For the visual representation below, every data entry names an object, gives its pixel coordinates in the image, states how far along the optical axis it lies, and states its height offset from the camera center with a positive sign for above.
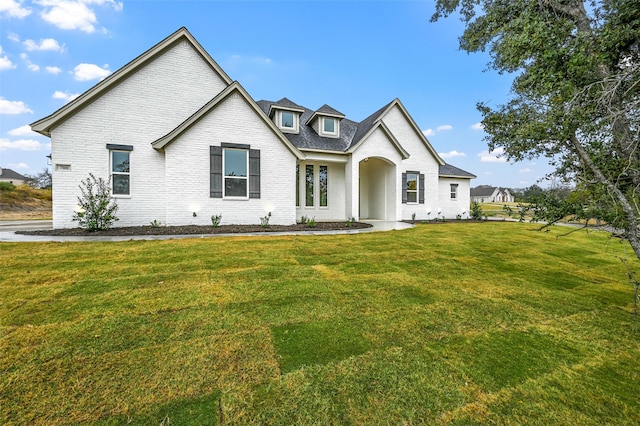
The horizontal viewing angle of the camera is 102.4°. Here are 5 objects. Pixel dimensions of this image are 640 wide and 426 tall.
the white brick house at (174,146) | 9.86 +2.63
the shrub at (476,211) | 18.78 -0.04
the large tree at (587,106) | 3.04 +1.35
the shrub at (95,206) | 9.09 +0.18
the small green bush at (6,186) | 21.29 +2.11
